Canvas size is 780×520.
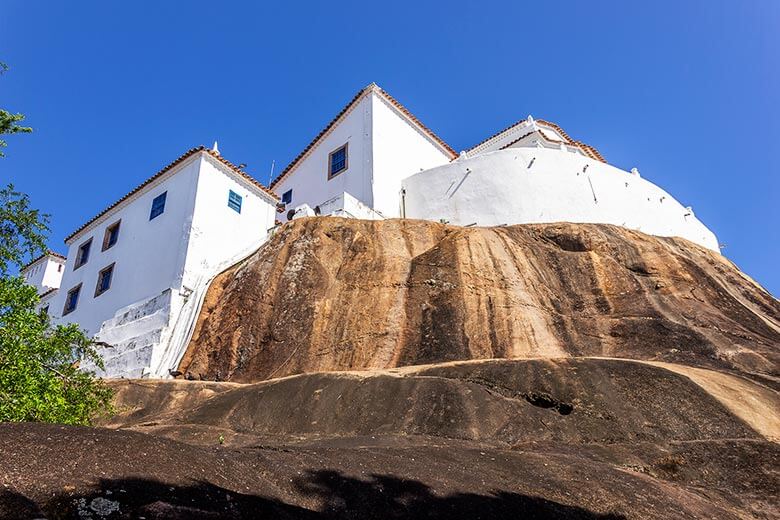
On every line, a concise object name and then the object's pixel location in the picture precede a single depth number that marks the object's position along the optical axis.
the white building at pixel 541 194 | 28.20
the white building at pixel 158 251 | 22.95
